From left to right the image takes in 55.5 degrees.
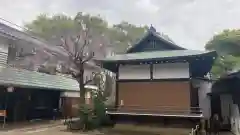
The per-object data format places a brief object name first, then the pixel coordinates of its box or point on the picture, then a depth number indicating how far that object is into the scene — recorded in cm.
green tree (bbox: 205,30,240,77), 2169
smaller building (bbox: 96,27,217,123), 1368
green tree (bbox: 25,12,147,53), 2484
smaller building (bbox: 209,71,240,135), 1365
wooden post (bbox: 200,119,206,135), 1400
